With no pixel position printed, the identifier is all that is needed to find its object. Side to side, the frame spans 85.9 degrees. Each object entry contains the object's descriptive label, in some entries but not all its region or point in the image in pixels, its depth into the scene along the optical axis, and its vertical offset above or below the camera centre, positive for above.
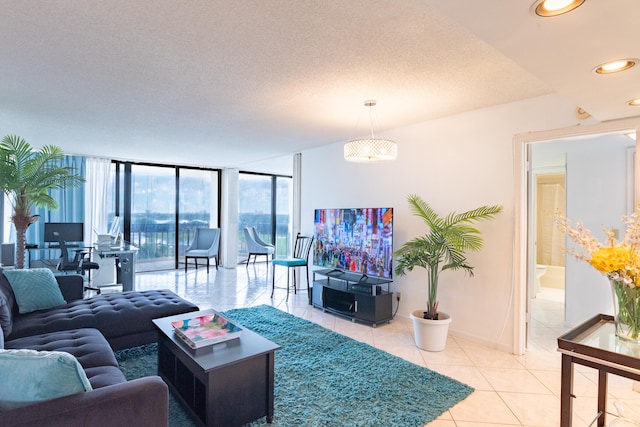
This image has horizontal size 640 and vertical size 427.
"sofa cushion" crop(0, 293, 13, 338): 2.35 -0.76
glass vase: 1.55 -0.43
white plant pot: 3.20 -1.10
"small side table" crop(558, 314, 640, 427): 1.39 -0.58
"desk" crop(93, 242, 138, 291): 5.29 -0.81
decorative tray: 2.15 -0.80
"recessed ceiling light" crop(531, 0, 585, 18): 1.14 +0.71
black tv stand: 3.93 -1.00
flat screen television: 4.01 -0.33
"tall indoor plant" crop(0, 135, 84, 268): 3.99 +0.40
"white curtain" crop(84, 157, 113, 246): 6.41 +0.26
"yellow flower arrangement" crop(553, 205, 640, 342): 1.50 -0.21
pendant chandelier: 3.13 +0.60
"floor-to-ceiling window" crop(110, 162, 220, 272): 7.11 +0.11
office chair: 4.89 -0.77
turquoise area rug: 2.12 -1.25
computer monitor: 5.52 -0.33
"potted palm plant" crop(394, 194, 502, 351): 3.21 -0.37
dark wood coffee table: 1.89 -0.98
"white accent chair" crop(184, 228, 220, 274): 7.48 -0.63
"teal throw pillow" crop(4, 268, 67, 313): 2.80 -0.66
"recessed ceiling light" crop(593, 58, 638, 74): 1.56 +0.72
